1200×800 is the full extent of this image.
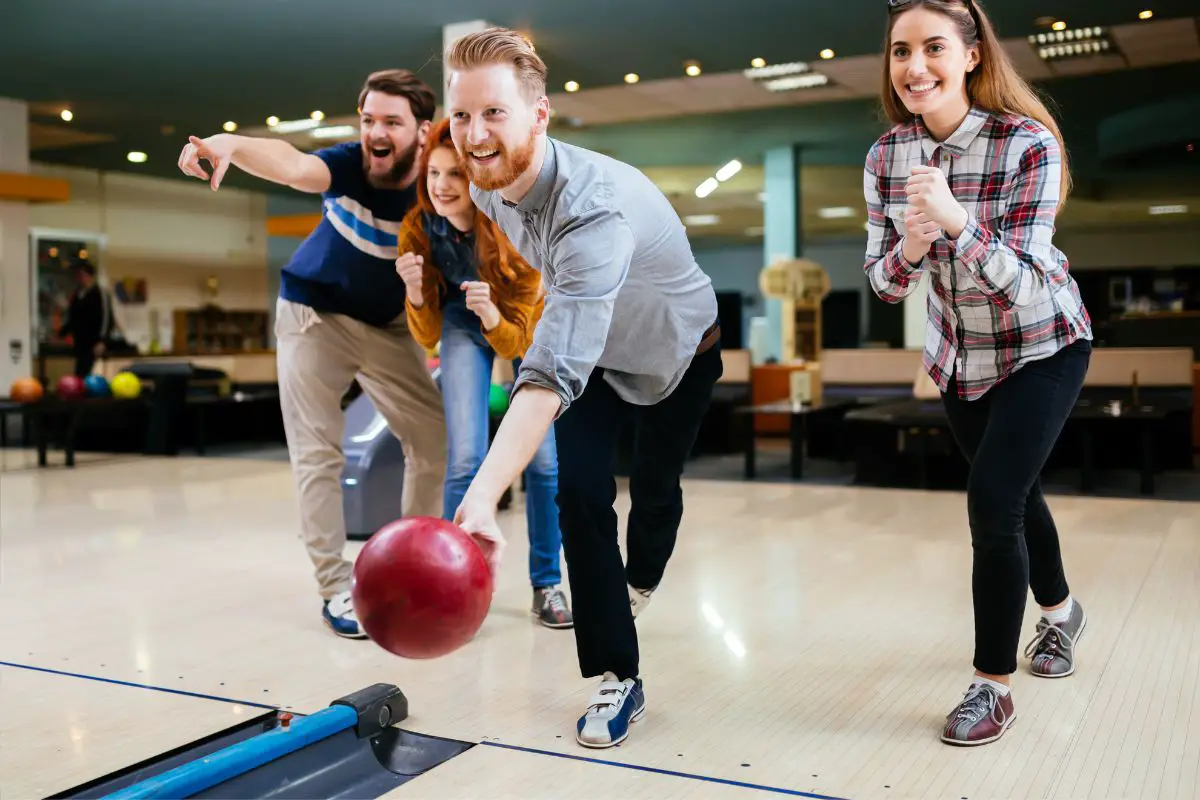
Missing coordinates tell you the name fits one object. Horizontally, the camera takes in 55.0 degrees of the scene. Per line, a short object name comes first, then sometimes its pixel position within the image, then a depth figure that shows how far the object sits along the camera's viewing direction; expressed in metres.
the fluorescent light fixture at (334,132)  12.05
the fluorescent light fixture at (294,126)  11.75
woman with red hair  2.80
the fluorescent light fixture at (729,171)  14.33
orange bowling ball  7.68
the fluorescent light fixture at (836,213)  17.94
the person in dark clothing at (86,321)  9.66
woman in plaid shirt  2.08
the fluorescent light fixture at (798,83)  10.17
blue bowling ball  8.07
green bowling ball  5.35
